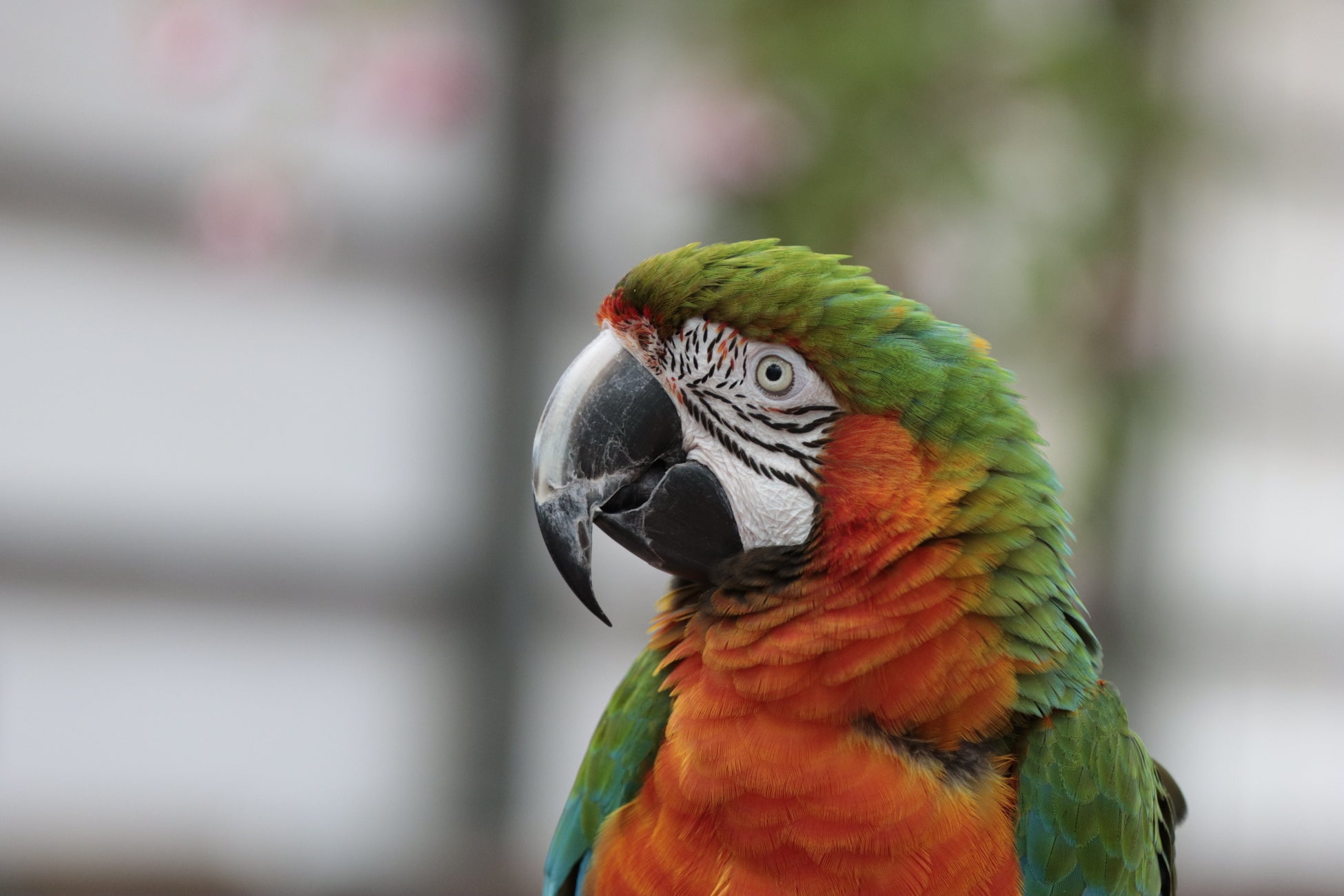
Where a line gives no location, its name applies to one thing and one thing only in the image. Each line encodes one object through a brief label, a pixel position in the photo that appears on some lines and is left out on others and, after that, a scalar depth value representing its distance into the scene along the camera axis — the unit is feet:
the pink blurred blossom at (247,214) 14.84
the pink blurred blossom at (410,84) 14.97
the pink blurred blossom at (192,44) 14.08
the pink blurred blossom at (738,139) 13.44
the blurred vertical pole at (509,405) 21.03
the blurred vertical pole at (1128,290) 15.08
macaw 6.03
